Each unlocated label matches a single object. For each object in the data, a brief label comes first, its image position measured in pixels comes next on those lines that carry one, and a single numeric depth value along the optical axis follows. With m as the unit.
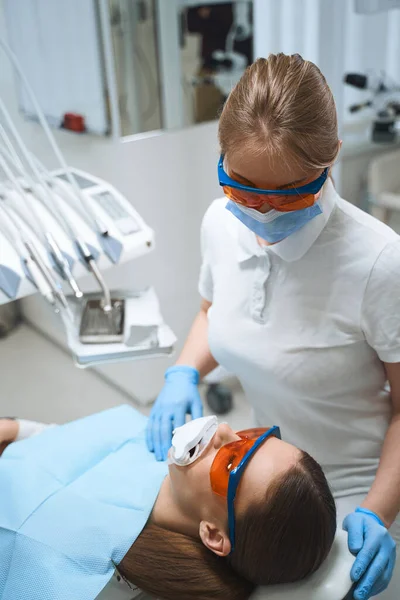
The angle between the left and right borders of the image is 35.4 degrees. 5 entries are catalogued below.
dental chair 1.04
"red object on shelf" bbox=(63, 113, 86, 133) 1.92
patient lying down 1.06
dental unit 1.24
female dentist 1.02
